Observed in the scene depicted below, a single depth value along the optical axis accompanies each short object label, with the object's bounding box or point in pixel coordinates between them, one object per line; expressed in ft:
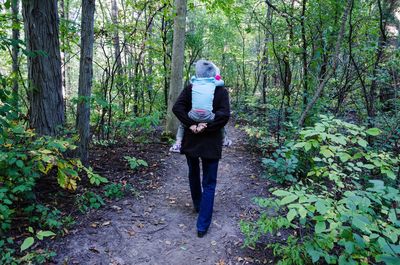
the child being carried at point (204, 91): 12.35
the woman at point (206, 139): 12.32
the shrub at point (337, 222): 7.12
